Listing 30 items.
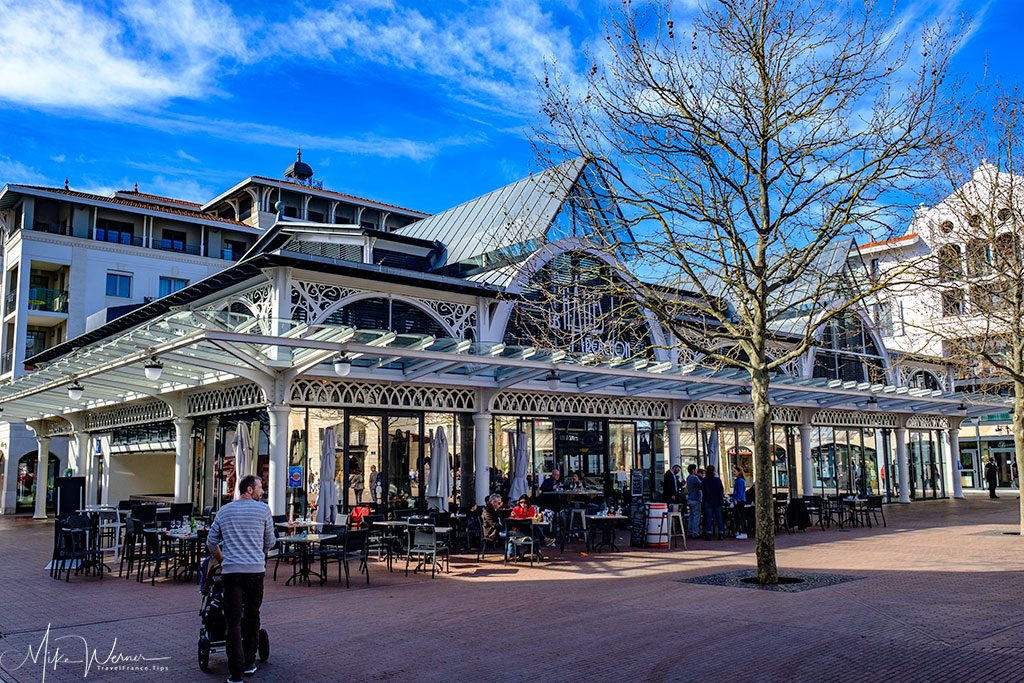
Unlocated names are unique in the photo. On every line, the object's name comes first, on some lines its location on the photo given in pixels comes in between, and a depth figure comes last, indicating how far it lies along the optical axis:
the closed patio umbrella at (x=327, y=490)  16.61
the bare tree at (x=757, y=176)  11.25
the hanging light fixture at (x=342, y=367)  13.87
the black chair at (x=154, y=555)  13.09
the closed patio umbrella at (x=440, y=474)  18.05
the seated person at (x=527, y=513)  15.25
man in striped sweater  6.77
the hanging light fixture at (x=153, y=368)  13.84
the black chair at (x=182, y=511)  16.44
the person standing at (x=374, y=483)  18.25
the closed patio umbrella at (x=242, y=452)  17.11
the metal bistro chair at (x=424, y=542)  13.35
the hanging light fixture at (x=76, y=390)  17.50
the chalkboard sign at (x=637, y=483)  23.23
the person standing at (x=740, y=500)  18.80
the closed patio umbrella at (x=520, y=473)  19.33
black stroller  7.05
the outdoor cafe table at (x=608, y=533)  16.60
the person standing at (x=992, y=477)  34.14
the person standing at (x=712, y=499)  18.27
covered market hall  15.19
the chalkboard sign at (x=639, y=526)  17.17
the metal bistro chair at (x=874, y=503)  20.91
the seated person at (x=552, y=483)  20.78
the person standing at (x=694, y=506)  18.73
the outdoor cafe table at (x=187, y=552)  12.83
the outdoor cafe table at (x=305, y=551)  12.16
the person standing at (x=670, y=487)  19.95
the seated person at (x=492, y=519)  16.39
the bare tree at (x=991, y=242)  16.66
